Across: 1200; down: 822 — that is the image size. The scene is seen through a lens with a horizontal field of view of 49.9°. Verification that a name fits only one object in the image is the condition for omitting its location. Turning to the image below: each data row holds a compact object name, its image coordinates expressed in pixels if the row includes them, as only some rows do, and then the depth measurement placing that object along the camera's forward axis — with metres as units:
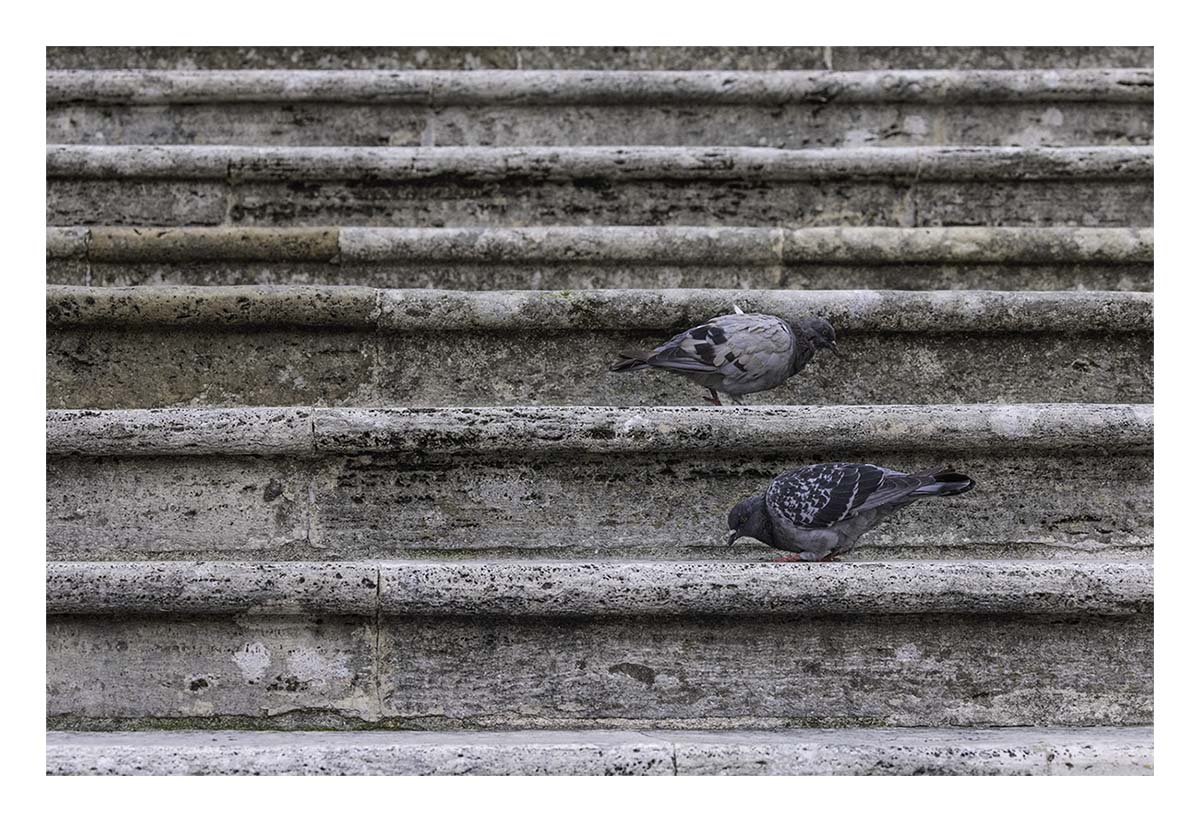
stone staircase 3.14
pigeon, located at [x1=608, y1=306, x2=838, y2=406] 3.67
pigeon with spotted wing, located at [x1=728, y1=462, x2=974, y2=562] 3.22
